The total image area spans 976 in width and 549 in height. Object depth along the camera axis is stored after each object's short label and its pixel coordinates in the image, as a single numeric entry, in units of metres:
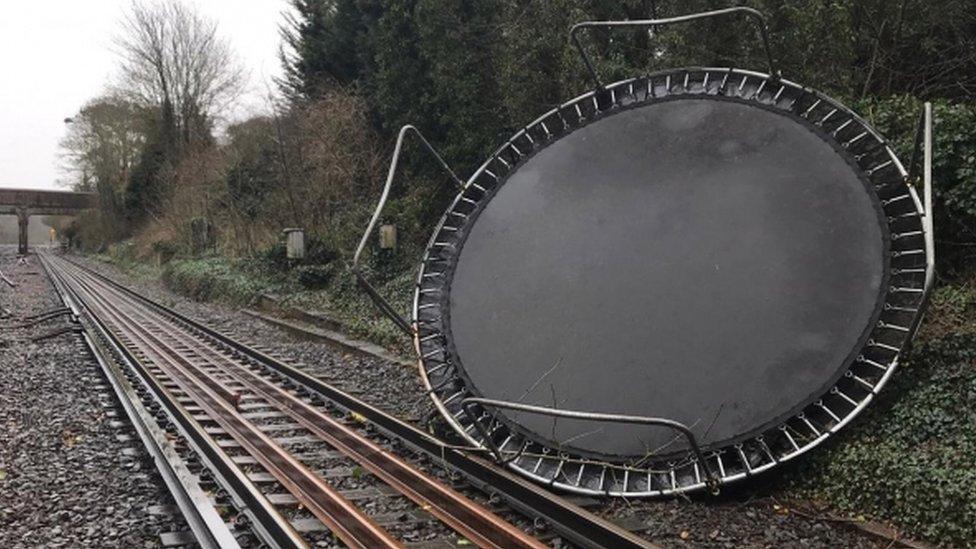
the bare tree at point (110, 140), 57.00
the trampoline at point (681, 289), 5.54
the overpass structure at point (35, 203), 72.81
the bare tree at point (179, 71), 47.81
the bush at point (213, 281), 22.27
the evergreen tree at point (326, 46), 24.91
